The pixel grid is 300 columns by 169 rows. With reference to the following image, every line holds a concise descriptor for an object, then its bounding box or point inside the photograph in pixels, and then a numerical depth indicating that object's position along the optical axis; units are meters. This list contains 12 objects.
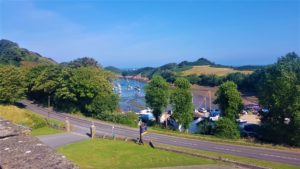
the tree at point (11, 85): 50.38
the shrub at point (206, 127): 44.30
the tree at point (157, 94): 49.25
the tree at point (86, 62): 92.69
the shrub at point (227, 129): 39.53
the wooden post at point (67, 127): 39.12
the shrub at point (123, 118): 47.97
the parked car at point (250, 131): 42.58
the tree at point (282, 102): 35.66
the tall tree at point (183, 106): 45.53
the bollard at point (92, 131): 35.44
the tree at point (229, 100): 41.56
